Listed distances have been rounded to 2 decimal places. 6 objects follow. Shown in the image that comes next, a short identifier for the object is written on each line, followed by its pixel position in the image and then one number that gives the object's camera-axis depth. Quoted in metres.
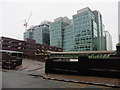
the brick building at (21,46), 65.81
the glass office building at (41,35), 131.12
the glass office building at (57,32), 105.81
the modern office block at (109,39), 166.35
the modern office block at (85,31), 84.69
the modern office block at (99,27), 96.94
